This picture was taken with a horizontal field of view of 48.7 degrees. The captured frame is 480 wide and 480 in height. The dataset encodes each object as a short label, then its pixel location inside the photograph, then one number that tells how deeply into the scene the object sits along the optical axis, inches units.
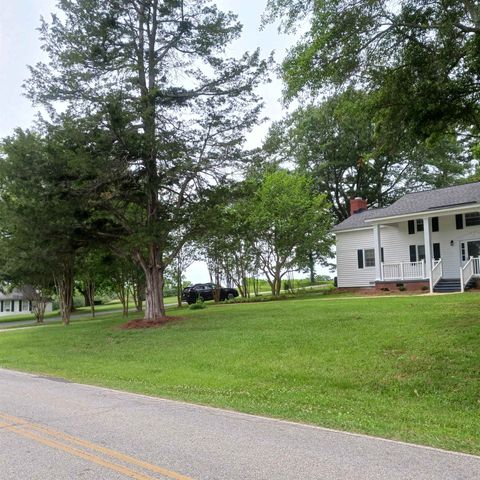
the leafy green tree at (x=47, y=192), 786.2
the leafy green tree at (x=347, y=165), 1990.7
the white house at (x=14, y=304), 2299.5
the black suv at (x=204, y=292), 1609.3
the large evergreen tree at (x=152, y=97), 821.2
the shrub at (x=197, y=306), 1189.1
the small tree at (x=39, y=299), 1572.3
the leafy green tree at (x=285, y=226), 1485.0
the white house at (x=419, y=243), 1119.6
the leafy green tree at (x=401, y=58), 452.8
